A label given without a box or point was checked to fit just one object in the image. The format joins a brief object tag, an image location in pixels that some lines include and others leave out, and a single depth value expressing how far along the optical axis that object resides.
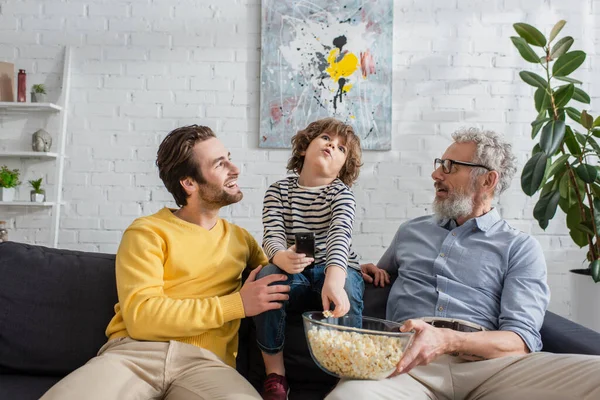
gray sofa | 1.78
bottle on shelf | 3.51
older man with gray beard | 1.53
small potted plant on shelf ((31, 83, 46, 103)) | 3.55
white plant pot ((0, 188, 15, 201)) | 3.49
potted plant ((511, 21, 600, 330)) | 2.97
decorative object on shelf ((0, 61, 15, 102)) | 3.48
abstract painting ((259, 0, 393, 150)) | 3.59
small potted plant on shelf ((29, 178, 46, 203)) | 3.51
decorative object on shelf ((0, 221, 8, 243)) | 3.45
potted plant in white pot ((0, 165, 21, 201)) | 3.47
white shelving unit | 3.54
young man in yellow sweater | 1.53
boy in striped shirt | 1.64
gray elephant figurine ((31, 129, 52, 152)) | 3.52
